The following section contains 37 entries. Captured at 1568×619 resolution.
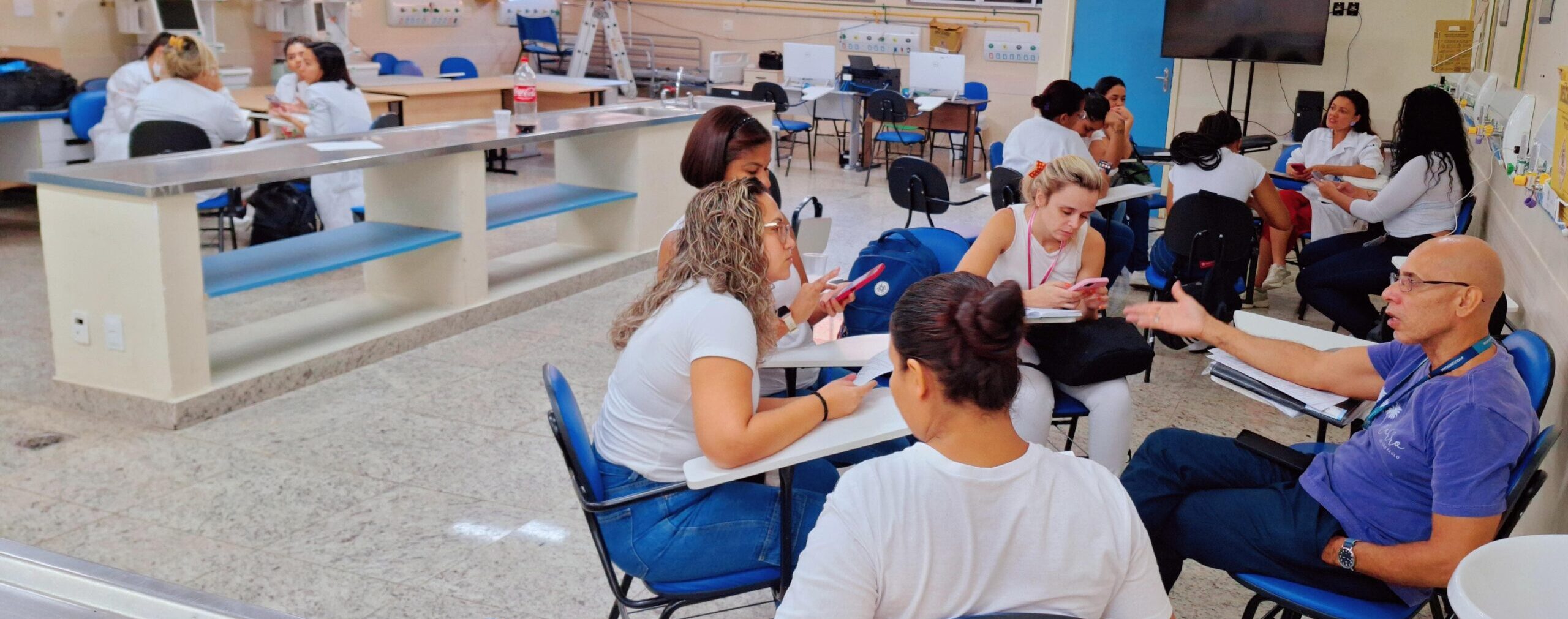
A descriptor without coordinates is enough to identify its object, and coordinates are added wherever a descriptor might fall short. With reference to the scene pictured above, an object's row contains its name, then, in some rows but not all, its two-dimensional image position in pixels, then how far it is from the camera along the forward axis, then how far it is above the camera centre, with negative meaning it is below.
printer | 10.12 -0.06
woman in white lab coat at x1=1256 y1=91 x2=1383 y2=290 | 5.70 -0.42
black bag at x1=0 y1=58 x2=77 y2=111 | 6.56 -0.20
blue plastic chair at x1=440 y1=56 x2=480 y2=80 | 10.68 -0.07
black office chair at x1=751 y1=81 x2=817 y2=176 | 9.73 -0.29
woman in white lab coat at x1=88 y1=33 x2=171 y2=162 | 6.39 -0.27
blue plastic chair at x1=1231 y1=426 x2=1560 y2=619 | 1.87 -0.86
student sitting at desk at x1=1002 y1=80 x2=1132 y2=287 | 5.37 -0.28
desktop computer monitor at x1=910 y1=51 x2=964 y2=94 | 9.97 -0.03
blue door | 7.66 +0.12
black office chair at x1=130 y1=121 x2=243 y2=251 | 5.16 -0.37
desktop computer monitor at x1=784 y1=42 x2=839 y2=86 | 10.41 +0.02
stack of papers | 2.32 -0.63
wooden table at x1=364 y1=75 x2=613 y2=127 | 8.24 -0.28
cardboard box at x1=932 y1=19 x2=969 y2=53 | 11.28 +0.31
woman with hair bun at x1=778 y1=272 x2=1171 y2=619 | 1.36 -0.51
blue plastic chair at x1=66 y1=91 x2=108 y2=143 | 6.79 -0.34
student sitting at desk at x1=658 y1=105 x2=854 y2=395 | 3.27 -0.24
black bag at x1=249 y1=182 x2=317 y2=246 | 5.83 -0.76
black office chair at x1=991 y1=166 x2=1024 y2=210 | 5.07 -0.48
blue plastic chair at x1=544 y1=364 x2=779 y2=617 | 1.97 -0.73
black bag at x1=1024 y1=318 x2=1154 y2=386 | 2.81 -0.66
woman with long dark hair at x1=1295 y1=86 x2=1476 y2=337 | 4.51 -0.46
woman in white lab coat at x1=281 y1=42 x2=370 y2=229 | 5.85 -0.29
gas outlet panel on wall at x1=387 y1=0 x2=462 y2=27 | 10.55 +0.42
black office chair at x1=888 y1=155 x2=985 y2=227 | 5.86 -0.56
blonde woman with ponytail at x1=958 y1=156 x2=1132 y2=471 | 2.84 -0.50
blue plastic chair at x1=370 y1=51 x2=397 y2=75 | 10.15 -0.03
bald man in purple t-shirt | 1.84 -0.69
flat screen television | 7.22 +0.27
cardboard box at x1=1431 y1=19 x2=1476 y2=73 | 6.25 +0.21
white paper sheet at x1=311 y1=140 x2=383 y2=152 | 4.37 -0.33
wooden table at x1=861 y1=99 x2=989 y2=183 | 9.91 -0.44
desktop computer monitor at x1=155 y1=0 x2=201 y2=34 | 7.77 +0.25
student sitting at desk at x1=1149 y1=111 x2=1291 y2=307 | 4.84 -0.40
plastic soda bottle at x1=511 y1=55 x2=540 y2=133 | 5.36 -0.23
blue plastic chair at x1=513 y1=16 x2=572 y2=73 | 12.23 +0.26
